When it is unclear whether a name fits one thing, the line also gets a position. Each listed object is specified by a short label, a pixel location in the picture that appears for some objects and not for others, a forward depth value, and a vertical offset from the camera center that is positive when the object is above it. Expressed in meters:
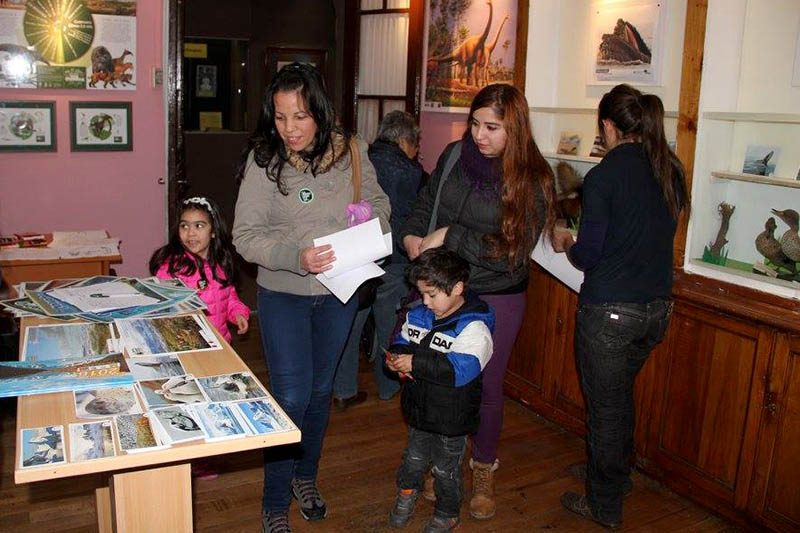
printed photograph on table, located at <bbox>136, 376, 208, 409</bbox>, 1.74 -0.60
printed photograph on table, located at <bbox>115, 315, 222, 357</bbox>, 2.05 -0.57
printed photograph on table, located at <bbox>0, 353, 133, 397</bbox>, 1.74 -0.58
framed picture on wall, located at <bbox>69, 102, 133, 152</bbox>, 4.66 -0.06
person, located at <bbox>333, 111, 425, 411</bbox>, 3.90 -0.41
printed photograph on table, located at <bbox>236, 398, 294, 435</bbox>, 1.65 -0.61
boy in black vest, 2.47 -0.72
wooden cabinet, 2.73 -0.95
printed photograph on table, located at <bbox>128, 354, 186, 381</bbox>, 1.87 -0.59
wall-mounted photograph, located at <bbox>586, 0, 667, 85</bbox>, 3.60 +0.45
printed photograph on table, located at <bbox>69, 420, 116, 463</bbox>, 1.49 -0.62
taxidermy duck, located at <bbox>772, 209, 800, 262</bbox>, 2.93 -0.33
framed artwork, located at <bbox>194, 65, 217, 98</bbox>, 8.09 +0.39
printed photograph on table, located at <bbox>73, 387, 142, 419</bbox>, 1.67 -0.60
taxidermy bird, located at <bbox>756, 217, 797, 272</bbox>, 2.97 -0.38
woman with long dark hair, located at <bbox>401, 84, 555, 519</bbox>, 2.55 -0.24
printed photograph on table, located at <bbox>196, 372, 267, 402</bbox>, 1.79 -0.60
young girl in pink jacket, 3.11 -0.55
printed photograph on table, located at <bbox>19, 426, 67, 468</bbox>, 1.46 -0.62
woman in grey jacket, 2.38 -0.29
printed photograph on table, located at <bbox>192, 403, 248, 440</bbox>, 1.61 -0.61
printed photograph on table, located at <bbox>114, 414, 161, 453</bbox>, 1.52 -0.61
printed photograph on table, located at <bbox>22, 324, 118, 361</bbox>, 1.97 -0.58
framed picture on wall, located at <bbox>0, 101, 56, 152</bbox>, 4.47 -0.08
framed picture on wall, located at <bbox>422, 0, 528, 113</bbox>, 4.68 +0.50
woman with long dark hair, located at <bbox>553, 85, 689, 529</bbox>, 2.64 -0.42
